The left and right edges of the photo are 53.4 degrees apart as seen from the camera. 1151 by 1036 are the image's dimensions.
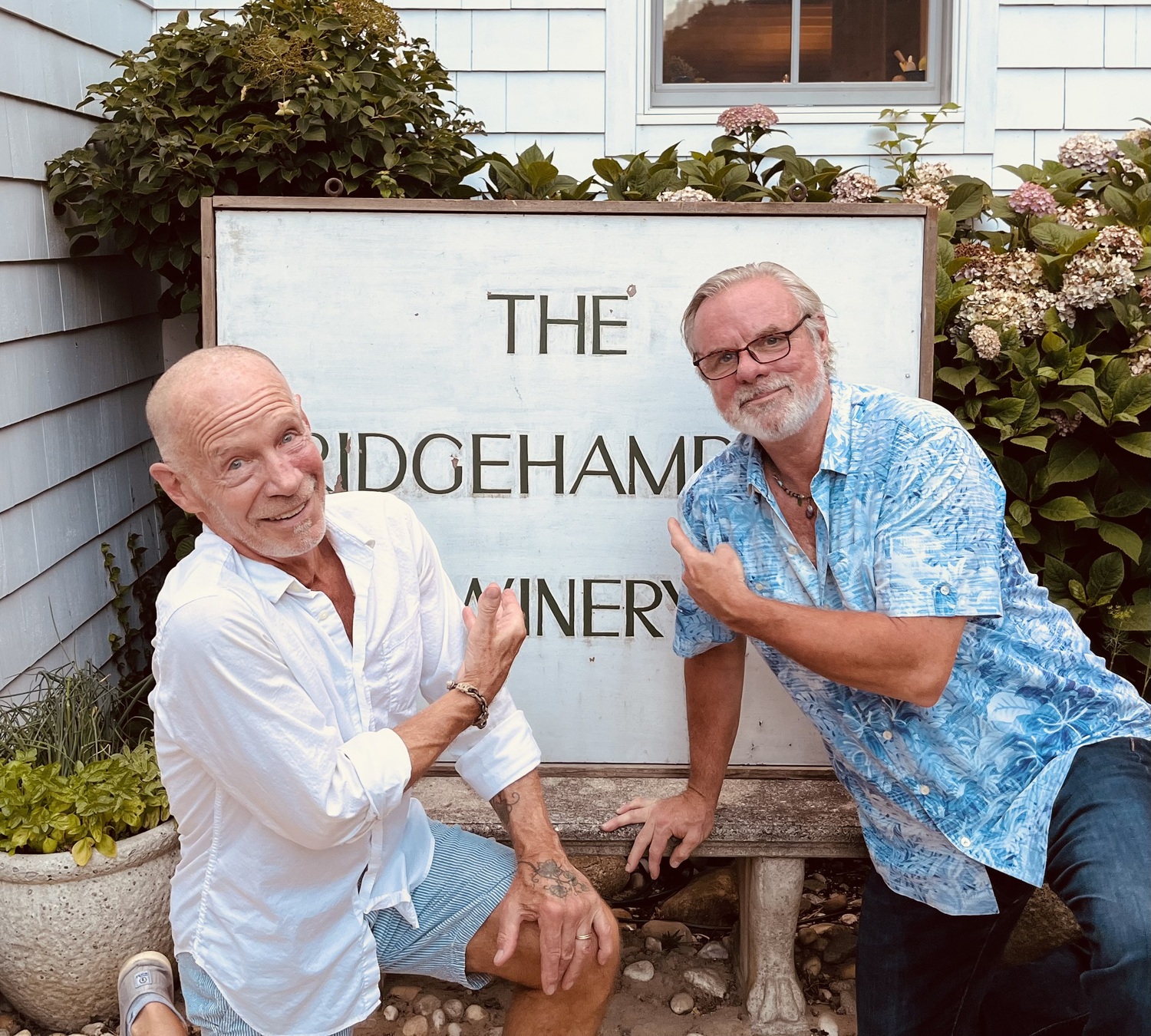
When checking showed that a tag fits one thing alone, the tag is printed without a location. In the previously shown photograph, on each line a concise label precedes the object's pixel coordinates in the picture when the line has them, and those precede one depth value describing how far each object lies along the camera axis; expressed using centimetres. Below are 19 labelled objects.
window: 410
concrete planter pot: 242
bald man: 173
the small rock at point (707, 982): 269
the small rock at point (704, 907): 301
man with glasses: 197
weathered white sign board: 276
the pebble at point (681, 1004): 262
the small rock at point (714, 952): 285
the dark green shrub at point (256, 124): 320
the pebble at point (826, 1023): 256
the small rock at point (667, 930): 294
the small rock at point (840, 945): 284
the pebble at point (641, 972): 274
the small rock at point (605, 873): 308
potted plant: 242
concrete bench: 249
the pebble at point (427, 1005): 267
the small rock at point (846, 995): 265
